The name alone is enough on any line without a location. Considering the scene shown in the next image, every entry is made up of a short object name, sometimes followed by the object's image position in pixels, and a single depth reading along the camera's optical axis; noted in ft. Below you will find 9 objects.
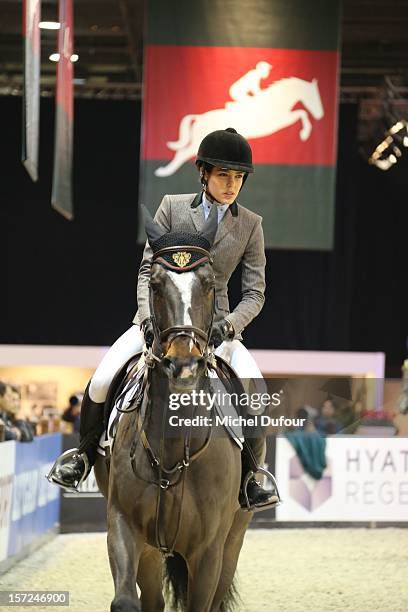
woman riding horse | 28.58
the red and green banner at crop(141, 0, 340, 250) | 49.19
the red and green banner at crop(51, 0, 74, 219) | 48.52
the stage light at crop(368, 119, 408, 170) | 93.71
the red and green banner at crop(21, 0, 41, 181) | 40.14
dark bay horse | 22.58
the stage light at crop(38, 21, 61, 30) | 83.71
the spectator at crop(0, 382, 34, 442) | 51.10
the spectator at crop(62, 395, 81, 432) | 77.79
